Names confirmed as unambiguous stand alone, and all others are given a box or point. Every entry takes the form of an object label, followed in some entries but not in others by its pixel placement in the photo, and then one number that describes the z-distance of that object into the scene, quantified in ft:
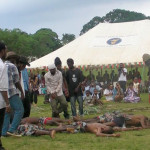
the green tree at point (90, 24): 326.65
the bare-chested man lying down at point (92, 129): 24.67
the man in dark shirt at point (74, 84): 35.55
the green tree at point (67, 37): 317.01
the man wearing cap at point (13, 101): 23.59
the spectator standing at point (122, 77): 62.08
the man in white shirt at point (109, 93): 60.83
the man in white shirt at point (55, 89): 34.32
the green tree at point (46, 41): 229.86
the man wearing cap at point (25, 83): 26.66
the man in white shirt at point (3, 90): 19.38
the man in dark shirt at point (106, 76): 79.73
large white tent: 72.84
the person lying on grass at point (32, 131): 24.56
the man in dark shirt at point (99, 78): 80.31
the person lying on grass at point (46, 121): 28.34
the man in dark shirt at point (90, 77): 80.02
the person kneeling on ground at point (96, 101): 52.44
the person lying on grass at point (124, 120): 27.35
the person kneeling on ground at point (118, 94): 57.85
